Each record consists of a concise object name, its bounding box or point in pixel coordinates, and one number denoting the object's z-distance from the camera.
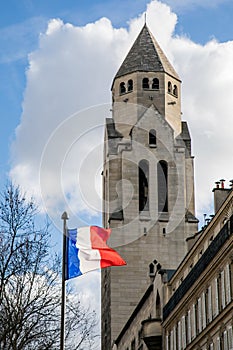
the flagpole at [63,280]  37.66
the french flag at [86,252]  40.19
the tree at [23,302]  47.09
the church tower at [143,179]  104.44
